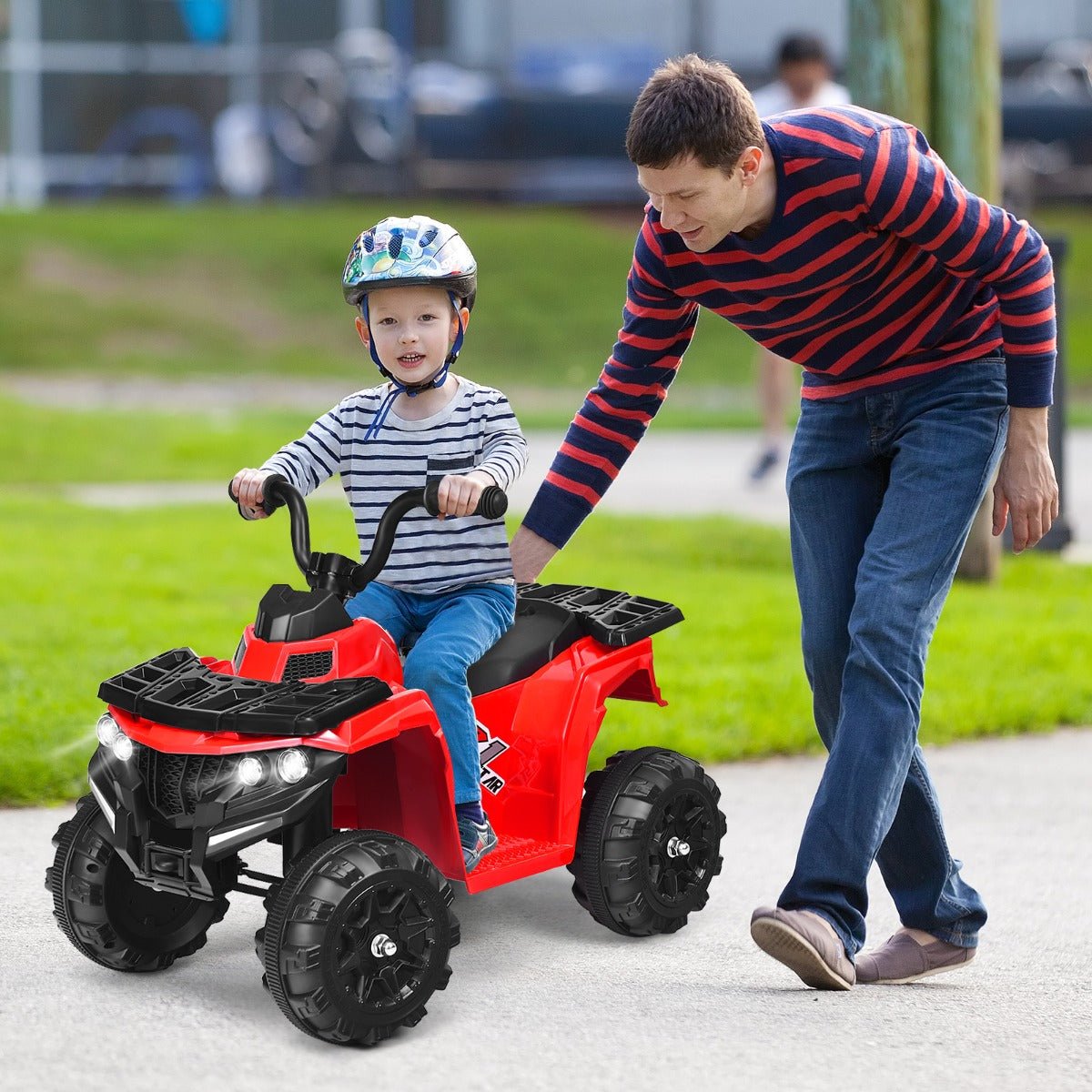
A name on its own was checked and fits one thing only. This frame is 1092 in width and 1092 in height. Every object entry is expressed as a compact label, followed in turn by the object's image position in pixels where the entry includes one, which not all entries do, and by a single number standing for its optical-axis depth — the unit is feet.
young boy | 23.50
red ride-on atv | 20.47
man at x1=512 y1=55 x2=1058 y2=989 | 21.61
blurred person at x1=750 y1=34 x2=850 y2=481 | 62.54
